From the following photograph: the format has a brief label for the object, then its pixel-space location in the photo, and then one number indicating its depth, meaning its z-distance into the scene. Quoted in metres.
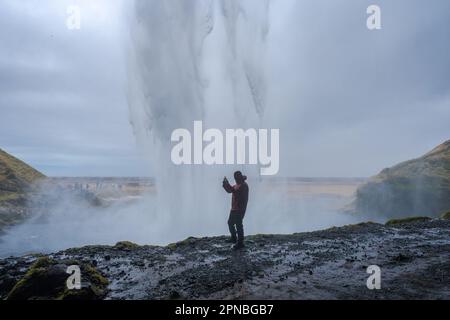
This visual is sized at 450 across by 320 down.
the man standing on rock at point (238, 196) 14.23
